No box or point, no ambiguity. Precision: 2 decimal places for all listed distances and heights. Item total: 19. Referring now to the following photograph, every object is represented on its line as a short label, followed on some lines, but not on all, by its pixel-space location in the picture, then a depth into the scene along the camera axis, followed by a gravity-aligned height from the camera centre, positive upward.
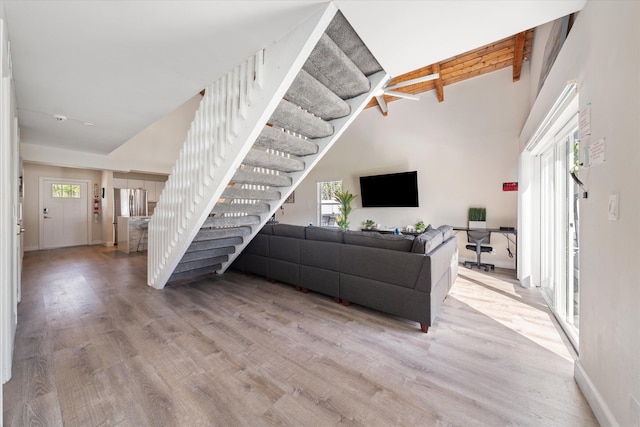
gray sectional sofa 2.26 -0.59
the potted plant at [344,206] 6.41 +0.14
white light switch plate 1.17 +0.02
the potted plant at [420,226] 5.33 -0.32
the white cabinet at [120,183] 7.42 +0.87
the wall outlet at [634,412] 1.00 -0.83
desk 4.28 -0.36
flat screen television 5.54 +0.50
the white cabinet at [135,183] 7.70 +0.89
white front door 6.41 -0.04
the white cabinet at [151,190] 7.94 +0.69
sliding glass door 2.29 -0.17
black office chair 4.31 -0.58
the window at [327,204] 7.16 +0.22
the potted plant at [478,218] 4.72 -0.13
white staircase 1.84 +0.71
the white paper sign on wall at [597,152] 1.28 +0.31
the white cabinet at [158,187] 8.16 +0.80
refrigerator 7.07 +0.25
